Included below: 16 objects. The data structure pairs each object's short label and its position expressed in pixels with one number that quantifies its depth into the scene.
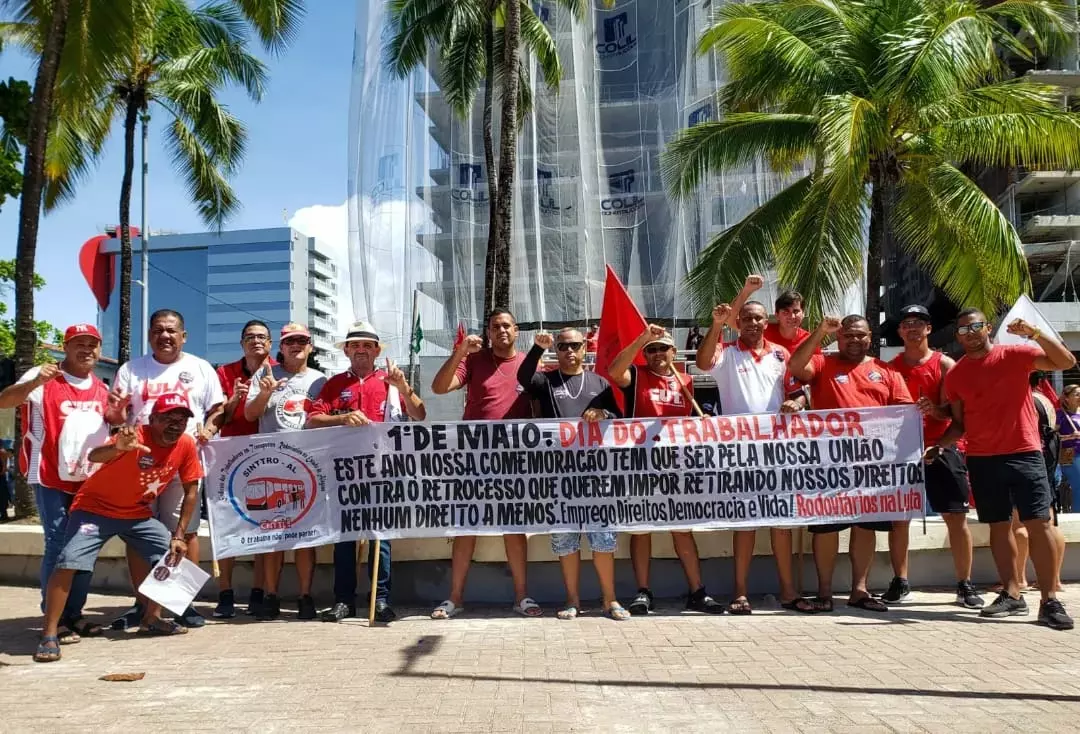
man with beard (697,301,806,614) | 6.50
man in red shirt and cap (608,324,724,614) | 6.37
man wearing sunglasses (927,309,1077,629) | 5.92
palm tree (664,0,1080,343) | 11.63
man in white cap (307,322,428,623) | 6.37
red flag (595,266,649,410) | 6.38
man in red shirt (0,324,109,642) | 5.75
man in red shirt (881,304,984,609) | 6.53
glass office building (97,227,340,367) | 158.88
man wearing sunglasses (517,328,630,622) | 6.29
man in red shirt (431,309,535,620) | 6.43
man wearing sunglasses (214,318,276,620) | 6.52
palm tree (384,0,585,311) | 17.77
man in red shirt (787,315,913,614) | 6.40
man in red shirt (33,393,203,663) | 5.43
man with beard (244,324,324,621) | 6.43
